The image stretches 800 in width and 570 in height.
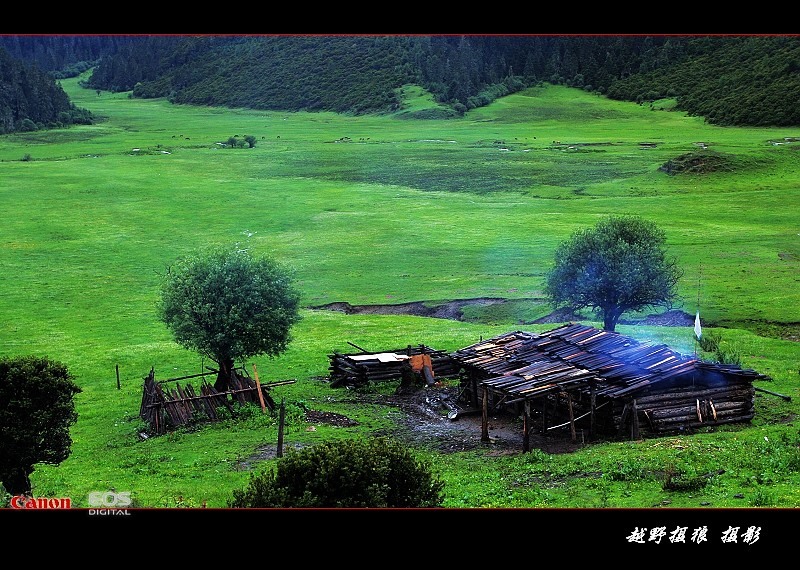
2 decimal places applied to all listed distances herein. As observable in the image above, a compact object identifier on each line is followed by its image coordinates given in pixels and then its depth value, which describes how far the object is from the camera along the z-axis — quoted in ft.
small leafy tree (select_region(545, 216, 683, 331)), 151.74
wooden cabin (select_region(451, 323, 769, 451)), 104.73
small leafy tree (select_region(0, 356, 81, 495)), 85.76
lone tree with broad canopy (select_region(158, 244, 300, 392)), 125.80
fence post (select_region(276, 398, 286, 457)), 95.11
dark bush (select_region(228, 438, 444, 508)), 66.13
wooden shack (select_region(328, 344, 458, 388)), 133.28
